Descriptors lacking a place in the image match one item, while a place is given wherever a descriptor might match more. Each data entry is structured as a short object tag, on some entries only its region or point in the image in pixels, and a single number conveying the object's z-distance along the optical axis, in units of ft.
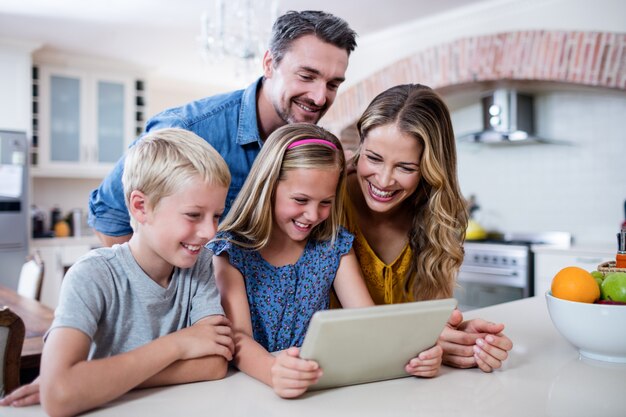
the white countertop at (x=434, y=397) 2.64
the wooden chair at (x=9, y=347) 4.81
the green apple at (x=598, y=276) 3.67
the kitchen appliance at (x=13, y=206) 14.80
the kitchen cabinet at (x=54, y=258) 15.89
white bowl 3.36
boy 2.87
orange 3.50
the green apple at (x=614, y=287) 3.44
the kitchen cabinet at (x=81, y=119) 16.66
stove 13.00
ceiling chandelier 10.85
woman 4.65
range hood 14.04
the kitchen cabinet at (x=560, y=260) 11.69
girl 4.09
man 5.27
